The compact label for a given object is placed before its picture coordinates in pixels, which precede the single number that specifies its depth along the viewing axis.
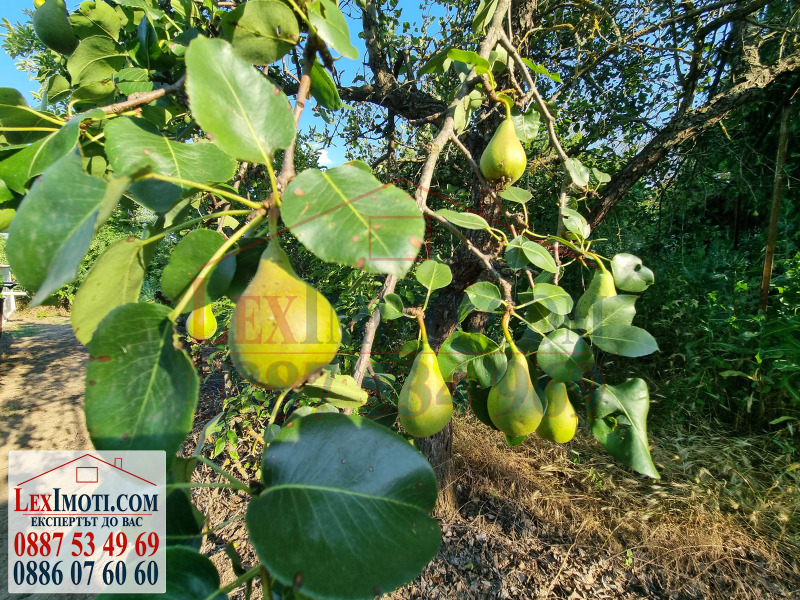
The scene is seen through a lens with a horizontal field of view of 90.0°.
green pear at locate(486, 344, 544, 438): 0.49
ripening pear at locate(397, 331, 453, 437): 0.50
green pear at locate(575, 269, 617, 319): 0.63
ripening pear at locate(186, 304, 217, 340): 0.49
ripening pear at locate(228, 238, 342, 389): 0.28
